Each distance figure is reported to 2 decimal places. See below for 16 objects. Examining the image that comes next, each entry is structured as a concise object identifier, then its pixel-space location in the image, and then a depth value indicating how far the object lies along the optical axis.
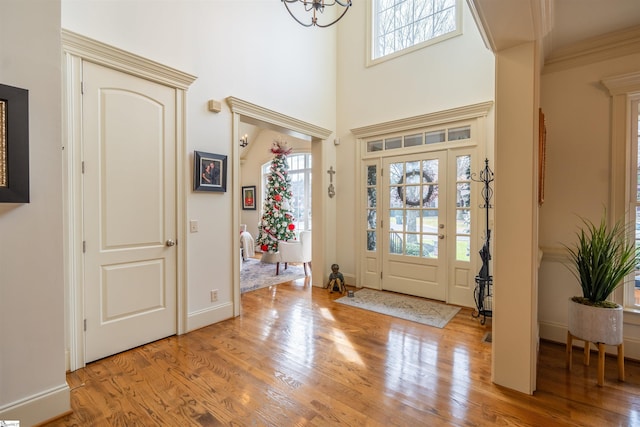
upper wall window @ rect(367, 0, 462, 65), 3.97
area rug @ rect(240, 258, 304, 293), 4.88
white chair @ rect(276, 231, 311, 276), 5.54
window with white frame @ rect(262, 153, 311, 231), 7.75
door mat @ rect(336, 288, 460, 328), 3.36
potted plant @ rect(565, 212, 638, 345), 2.10
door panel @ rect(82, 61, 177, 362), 2.41
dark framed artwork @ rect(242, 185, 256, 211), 8.66
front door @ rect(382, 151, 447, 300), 3.94
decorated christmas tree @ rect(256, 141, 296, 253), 6.50
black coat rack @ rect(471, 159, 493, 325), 3.27
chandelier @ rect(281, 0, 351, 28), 2.50
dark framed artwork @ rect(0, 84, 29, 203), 1.56
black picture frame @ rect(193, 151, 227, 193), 3.02
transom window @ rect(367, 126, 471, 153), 3.79
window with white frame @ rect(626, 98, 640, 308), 2.48
